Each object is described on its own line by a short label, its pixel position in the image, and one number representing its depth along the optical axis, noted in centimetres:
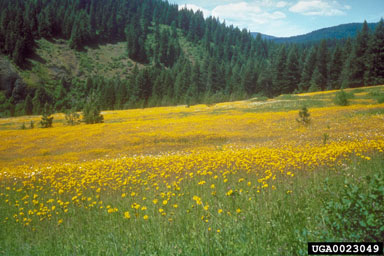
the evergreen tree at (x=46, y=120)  2455
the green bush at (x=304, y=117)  1698
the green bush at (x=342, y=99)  2569
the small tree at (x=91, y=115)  2812
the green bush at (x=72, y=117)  2719
